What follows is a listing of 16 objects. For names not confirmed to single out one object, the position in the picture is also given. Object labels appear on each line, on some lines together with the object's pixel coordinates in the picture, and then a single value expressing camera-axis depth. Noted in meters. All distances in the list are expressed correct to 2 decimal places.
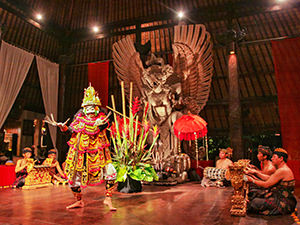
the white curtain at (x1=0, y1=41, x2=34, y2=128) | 5.54
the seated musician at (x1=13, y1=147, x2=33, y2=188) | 4.60
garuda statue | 5.06
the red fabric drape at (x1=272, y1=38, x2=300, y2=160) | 5.09
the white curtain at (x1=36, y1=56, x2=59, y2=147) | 6.70
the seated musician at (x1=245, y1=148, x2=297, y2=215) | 2.41
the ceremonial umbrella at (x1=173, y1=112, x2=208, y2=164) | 4.89
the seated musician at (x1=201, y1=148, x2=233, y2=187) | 4.39
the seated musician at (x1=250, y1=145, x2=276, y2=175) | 2.62
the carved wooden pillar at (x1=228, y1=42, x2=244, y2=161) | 5.49
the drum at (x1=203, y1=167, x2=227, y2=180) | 4.36
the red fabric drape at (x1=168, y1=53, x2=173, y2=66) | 7.13
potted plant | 3.64
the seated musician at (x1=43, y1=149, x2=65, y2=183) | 5.00
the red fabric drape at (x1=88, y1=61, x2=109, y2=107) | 7.00
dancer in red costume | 2.71
